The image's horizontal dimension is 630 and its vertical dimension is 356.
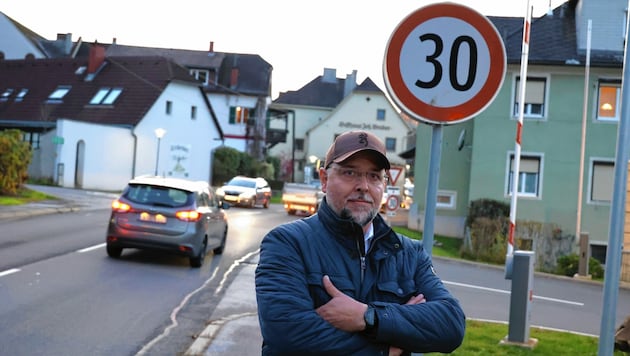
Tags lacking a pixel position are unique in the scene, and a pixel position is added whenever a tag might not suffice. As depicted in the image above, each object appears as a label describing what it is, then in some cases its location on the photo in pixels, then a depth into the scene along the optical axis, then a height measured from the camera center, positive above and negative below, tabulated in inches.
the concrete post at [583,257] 755.2 -61.1
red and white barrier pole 362.6 +28.0
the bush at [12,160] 1089.4 -12.4
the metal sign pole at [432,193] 169.6 -2.3
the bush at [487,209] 1197.1 -34.1
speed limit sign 174.6 +25.8
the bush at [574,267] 828.1 -76.9
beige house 3152.1 +224.8
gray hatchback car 592.1 -43.2
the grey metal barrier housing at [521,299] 343.6 -48.2
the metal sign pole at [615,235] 195.5 -9.6
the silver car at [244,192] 1614.2 -49.2
